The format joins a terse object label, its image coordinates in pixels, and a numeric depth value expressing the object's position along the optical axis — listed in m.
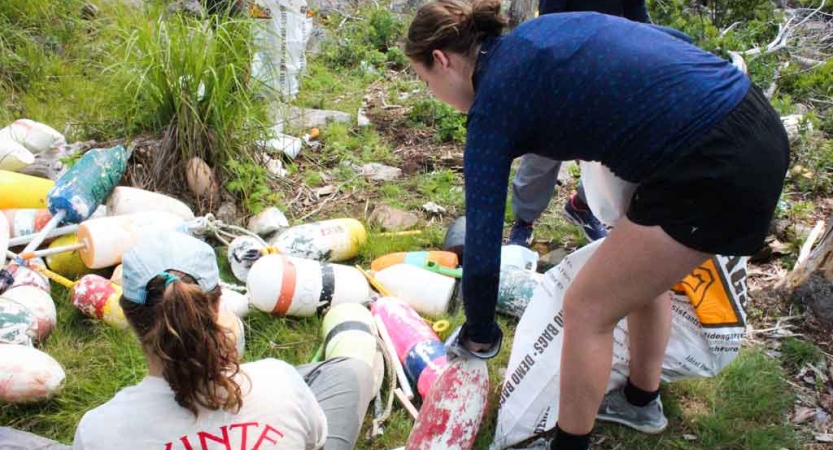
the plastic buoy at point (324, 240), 3.16
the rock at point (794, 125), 4.42
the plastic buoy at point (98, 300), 2.76
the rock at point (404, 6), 7.25
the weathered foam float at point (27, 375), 2.29
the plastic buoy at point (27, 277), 2.79
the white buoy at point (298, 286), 2.76
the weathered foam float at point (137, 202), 3.28
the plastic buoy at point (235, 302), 2.79
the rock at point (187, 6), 4.82
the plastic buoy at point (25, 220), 3.10
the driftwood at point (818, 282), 2.94
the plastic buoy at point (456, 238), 3.24
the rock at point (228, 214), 3.49
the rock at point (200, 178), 3.53
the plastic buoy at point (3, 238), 2.55
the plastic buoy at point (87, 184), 3.04
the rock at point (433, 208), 3.82
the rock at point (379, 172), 4.18
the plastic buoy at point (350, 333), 2.46
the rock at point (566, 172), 4.23
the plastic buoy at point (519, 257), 3.07
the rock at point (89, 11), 5.34
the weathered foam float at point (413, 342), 2.47
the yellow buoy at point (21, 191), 3.22
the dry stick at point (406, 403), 2.42
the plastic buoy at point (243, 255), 3.05
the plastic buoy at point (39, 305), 2.66
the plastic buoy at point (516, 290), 2.88
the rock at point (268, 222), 3.41
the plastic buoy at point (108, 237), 2.94
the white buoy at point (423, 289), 2.90
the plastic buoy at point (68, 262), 3.05
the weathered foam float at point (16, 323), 2.47
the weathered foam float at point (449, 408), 2.04
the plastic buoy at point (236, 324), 2.44
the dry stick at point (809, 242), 3.24
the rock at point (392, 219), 3.62
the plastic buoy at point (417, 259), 3.08
